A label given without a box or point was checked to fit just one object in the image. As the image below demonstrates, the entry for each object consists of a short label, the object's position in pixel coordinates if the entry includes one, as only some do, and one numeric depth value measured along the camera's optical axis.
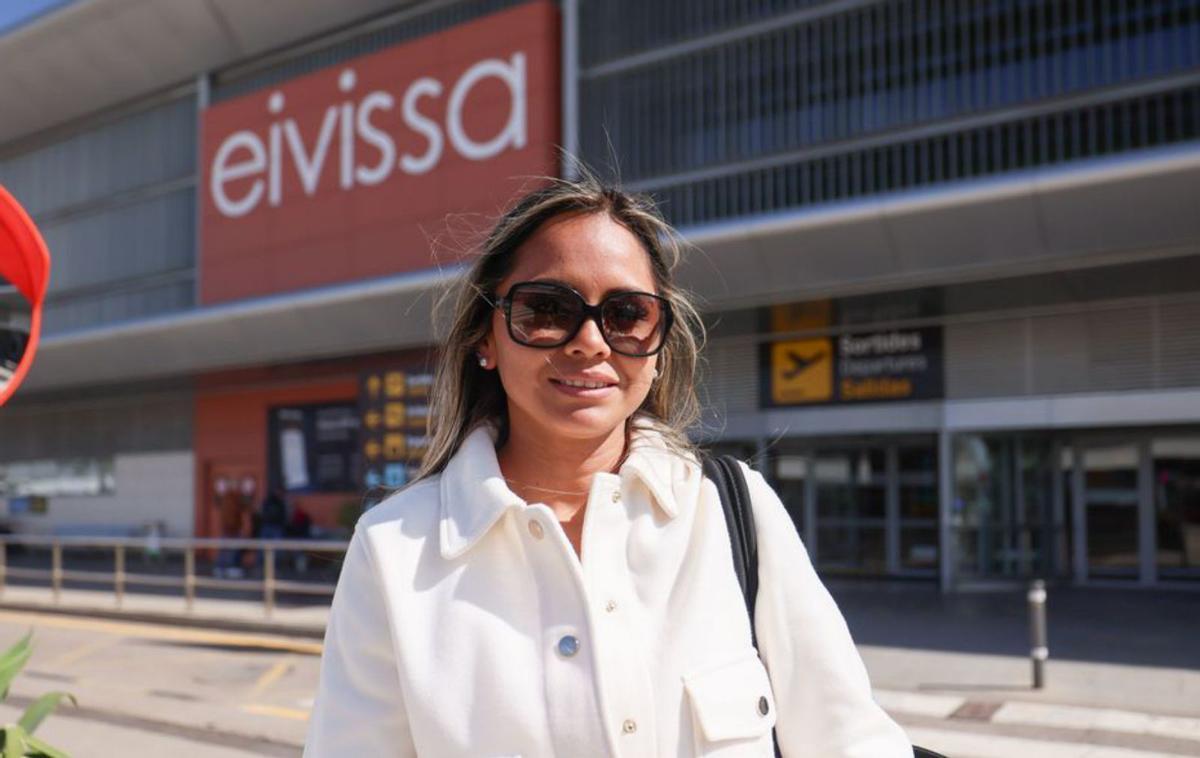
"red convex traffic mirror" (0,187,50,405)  2.63
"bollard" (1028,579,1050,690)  8.46
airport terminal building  13.80
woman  1.53
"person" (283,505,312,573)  20.08
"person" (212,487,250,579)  18.62
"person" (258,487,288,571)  19.58
